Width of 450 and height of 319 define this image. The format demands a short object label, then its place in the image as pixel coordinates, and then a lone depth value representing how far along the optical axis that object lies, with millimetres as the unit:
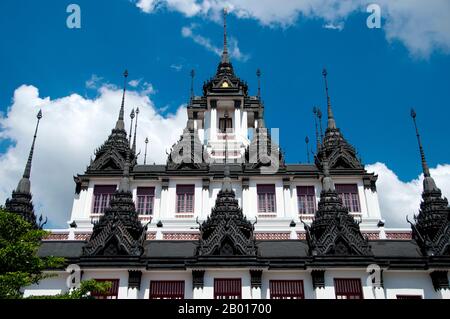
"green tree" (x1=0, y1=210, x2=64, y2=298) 17188
